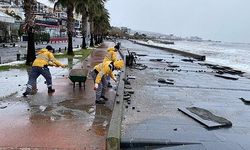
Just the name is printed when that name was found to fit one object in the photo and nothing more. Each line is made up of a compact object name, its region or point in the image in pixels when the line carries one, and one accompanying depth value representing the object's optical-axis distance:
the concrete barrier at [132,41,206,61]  37.59
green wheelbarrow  11.98
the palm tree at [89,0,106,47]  40.08
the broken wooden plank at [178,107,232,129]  8.72
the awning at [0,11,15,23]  43.52
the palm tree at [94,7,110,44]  69.61
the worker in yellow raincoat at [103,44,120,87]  10.57
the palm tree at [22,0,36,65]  20.53
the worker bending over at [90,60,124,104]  9.80
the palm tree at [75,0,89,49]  35.44
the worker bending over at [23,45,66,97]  11.13
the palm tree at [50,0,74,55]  30.46
